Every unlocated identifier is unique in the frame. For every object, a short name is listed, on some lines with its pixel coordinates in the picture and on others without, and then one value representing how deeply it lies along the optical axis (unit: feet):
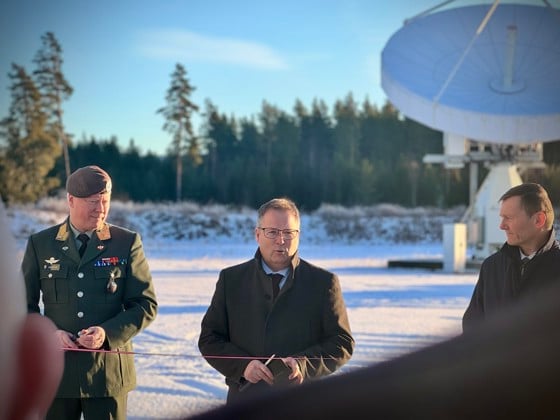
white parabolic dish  53.62
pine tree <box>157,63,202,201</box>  157.48
